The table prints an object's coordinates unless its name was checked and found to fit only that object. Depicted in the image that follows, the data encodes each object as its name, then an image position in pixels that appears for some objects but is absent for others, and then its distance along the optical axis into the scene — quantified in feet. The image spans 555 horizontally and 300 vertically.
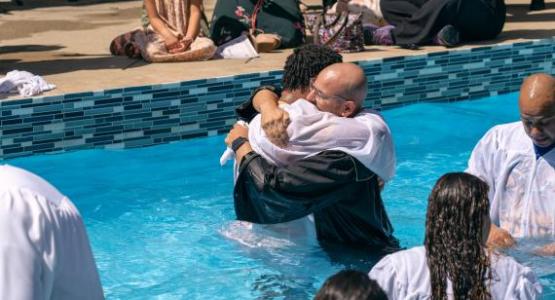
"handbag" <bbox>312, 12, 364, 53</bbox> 48.38
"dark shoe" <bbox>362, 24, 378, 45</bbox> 51.25
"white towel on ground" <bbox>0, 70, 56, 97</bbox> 39.85
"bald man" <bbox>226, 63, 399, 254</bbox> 22.32
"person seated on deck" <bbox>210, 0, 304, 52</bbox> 49.85
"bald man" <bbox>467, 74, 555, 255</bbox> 24.25
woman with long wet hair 15.69
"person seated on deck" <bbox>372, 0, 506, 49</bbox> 50.38
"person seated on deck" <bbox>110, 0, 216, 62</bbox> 46.91
